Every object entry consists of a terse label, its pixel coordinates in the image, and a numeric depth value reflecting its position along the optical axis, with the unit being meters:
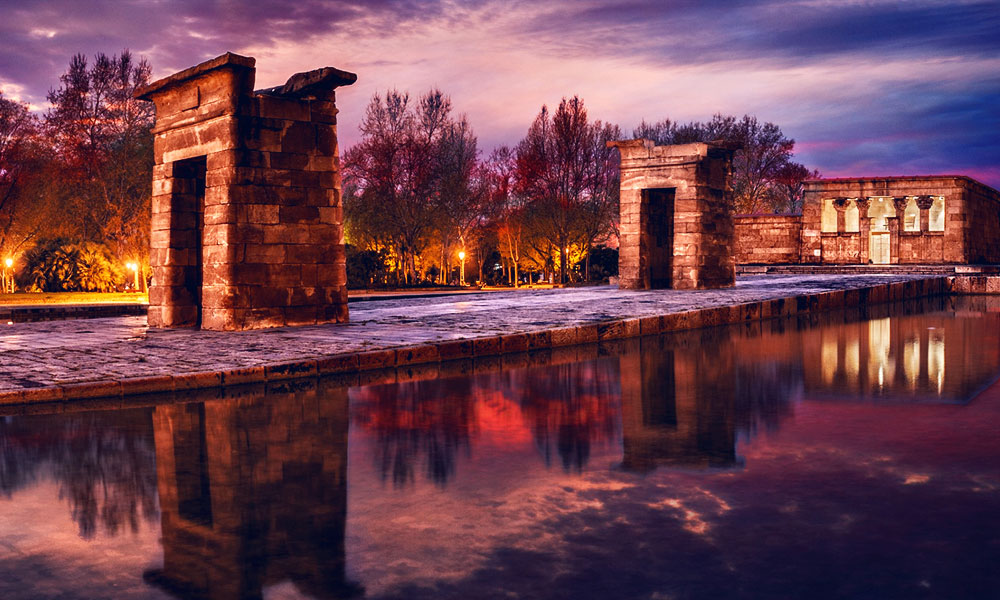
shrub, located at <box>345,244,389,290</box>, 35.97
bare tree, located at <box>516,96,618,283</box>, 44.38
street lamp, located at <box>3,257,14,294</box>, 34.19
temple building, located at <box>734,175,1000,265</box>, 42.81
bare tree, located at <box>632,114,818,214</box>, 60.19
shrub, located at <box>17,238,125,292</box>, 32.38
